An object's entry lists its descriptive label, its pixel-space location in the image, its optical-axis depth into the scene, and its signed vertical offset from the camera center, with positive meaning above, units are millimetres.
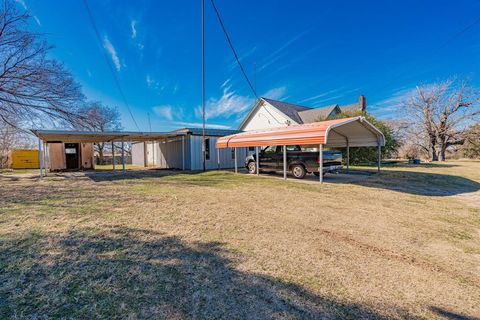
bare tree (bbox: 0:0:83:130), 11133 +4322
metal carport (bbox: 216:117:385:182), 8383 +924
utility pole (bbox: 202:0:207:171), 11108 +4749
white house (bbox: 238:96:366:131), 22812 +4685
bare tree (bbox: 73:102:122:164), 13438 +2450
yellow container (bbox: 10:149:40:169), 19594 -87
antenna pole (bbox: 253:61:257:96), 16502 +6125
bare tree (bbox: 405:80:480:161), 24766 +4979
